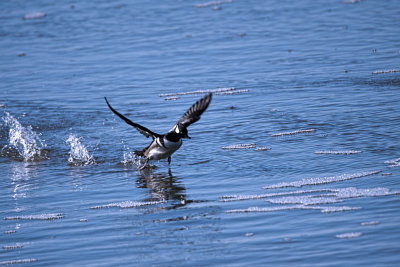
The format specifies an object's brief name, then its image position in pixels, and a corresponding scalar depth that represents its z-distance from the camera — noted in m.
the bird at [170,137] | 18.30
